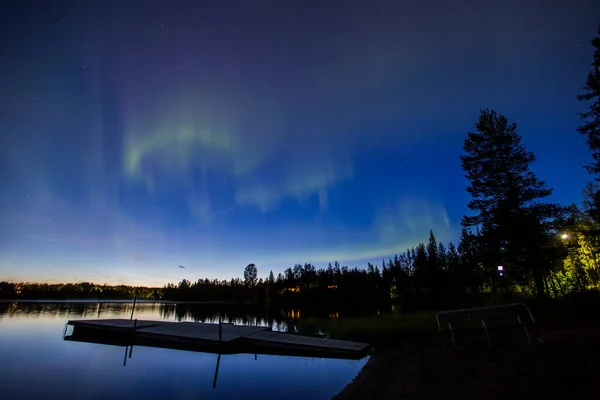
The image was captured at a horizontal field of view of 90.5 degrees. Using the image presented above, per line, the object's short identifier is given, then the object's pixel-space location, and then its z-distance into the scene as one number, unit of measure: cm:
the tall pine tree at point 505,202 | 2150
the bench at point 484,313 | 1102
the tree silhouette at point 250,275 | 16488
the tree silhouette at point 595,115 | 1866
